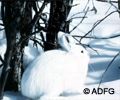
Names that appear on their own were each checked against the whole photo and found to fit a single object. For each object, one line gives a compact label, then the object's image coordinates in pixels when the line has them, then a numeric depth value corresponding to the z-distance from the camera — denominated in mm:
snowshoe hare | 5801
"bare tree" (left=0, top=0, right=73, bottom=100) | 5492
